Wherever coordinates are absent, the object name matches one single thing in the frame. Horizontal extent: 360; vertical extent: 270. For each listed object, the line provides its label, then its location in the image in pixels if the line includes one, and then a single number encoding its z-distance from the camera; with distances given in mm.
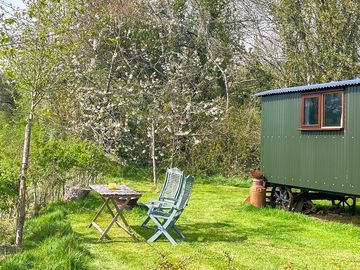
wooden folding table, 7233
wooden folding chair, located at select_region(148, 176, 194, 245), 7398
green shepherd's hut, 9336
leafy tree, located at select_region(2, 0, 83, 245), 6766
